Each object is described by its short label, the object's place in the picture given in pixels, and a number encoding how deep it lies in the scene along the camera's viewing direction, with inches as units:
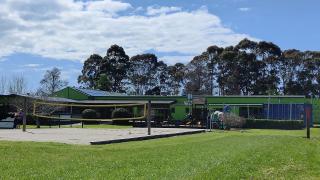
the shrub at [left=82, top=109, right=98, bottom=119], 1443.2
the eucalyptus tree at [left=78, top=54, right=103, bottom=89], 2938.0
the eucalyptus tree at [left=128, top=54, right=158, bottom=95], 2977.6
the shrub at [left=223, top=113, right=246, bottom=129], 1291.6
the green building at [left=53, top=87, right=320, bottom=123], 1792.8
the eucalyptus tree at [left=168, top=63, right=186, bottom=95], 2944.7
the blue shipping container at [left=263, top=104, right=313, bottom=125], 1796.4
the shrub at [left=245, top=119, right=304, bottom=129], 1407.6
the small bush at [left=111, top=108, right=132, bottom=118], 1422.2
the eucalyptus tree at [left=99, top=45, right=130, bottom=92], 2888.1
